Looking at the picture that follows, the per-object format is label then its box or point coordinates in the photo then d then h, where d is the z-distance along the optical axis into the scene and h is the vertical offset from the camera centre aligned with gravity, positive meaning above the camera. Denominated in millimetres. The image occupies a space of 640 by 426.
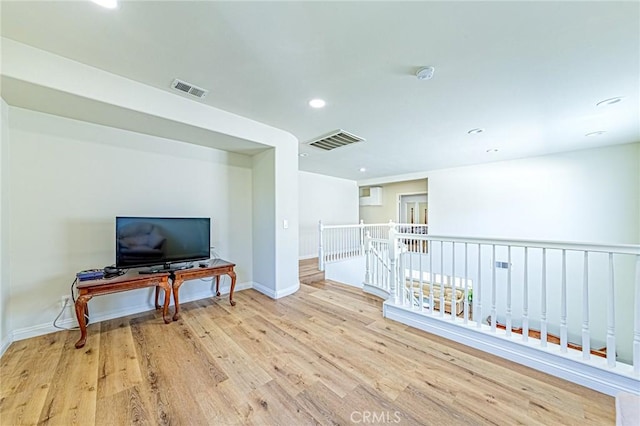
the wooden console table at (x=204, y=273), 2836 -748
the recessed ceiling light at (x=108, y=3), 1463 +1296
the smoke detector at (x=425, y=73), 2076 +1236
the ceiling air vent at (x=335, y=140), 3732 +1222
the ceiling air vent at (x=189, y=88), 2340 +1270
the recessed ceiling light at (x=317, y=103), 2675 +1260
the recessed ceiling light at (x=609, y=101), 2589 +1222
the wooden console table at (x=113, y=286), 2254 -738
